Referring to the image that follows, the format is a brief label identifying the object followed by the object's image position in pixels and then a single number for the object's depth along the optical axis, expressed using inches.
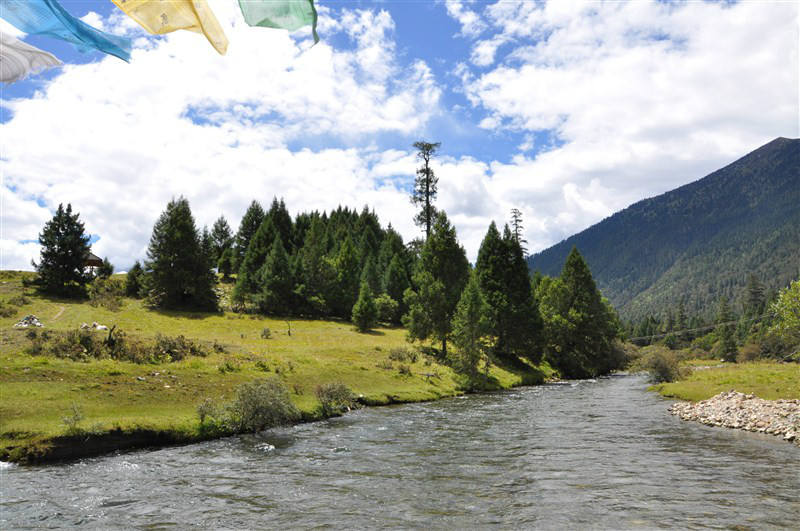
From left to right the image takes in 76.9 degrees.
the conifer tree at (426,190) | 3499.0
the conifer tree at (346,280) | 3491.6
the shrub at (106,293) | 2659.9
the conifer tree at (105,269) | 3585.1
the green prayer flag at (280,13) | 196.7
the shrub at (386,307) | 3393.2
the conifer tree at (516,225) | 3837.1
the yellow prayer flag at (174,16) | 211.3
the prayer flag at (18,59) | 219.5
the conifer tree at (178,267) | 2935.5
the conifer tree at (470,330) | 2028.8
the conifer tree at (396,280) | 3737.7
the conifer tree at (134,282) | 3074.8
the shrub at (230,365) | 1518.7
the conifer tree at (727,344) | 4923.7
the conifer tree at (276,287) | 3221.0
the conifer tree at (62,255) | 2706.7
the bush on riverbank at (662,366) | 2262.6
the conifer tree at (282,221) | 4810.5
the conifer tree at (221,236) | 5070.9
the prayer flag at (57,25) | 209.9
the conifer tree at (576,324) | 2935.5
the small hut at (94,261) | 3658.2
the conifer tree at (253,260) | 3245.6
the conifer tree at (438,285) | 2341.3
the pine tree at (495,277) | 2645.2
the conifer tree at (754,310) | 7347.9
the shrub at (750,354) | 4478.3
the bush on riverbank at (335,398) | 1380.4
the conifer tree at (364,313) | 2918.3
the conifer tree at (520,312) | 2640.3
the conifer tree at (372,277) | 3789.4
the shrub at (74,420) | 897.5
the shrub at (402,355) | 2167.8
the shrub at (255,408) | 1123.9
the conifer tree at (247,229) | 4640.8
